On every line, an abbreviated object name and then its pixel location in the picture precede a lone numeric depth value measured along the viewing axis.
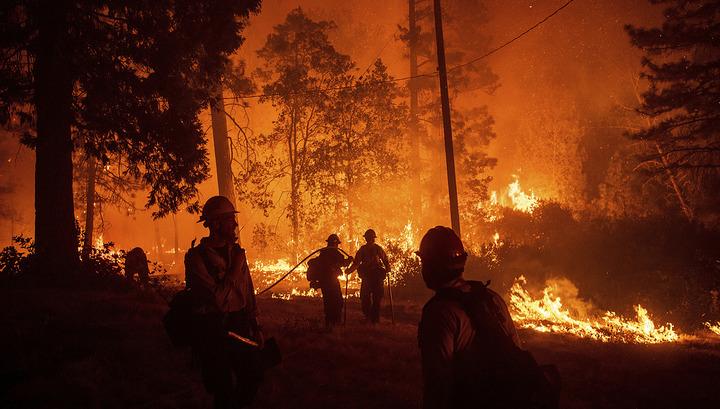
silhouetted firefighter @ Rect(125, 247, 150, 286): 12.55
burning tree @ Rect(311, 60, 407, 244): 24.23
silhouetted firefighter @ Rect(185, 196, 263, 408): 3.71
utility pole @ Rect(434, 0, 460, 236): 13.81
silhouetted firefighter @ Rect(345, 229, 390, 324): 10.28
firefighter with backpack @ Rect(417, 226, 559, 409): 2.00
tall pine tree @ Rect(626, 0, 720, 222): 16.14
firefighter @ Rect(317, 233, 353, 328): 9.52
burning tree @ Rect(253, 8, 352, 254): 24.02
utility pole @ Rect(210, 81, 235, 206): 18.98
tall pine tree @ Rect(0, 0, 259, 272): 10.42
